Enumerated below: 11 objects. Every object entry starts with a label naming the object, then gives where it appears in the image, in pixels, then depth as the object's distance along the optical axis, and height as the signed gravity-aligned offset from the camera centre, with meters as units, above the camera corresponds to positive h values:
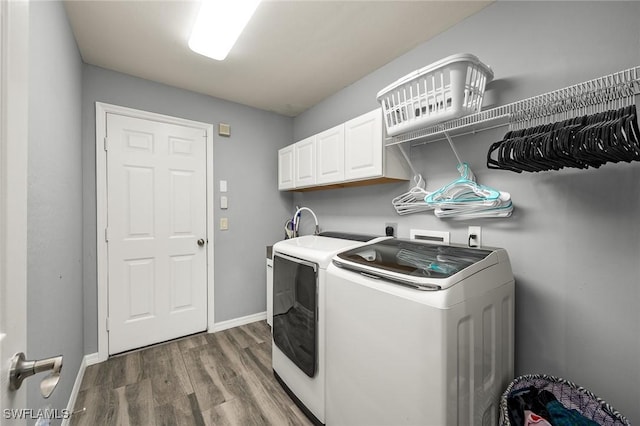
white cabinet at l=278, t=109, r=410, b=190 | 1.85 +0.44
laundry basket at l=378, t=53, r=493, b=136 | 1.28 +0.65
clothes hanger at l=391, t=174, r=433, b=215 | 1.82 +0.08
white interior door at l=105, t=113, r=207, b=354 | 2.29 -0.19
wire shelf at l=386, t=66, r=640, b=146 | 0.95 +0.46
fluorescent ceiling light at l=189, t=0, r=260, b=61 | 1.45 +1.15
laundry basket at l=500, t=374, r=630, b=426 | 1.06 -0.84
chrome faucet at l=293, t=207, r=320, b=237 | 2.80 -0.18
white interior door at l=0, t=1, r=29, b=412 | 0.46 +0.04
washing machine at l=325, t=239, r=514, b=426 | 1.00 -0.55
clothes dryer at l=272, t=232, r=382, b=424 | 1.55 -0.71
